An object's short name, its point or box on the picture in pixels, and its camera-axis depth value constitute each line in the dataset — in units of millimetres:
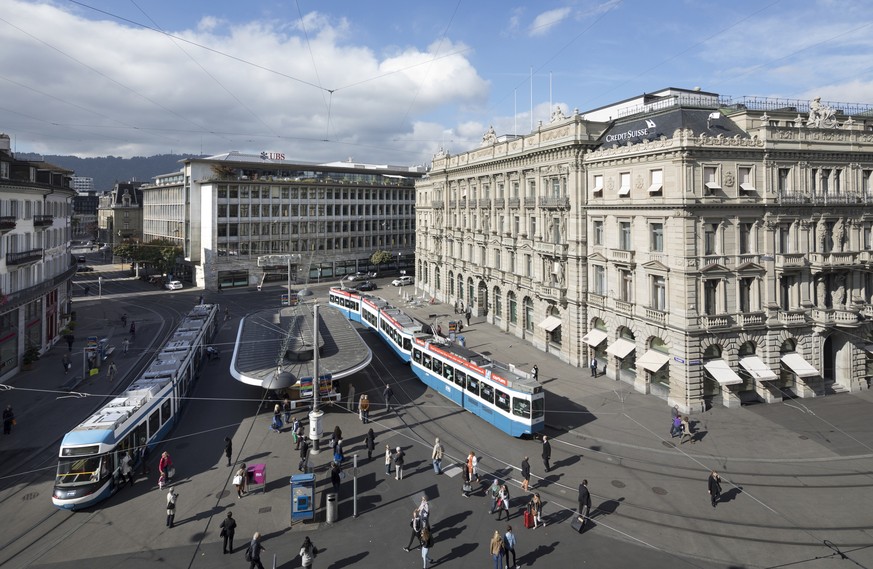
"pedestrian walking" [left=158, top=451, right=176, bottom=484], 25398
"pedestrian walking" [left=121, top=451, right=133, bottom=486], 25016
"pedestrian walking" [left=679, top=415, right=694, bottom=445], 31305
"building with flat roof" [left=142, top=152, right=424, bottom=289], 94938
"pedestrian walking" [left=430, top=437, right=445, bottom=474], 26883
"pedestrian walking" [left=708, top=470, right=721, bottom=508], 23234
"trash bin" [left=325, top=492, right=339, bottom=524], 22531
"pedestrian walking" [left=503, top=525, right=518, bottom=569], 19000
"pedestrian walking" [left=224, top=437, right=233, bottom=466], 27812
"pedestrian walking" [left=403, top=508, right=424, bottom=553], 20297
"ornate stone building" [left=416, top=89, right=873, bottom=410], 35812
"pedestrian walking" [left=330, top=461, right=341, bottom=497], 24938
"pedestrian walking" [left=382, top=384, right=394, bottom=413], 36656
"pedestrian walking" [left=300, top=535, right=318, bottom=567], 18430
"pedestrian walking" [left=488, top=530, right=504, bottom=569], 18453
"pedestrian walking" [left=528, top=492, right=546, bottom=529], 22047
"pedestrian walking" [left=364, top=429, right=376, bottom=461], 29078
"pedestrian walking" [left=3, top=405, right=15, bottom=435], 31391
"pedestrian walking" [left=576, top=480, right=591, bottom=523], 22219
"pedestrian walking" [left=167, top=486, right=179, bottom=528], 21875
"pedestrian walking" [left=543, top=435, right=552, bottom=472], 27109
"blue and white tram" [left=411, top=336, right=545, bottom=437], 30469
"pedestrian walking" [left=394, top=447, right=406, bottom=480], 26547
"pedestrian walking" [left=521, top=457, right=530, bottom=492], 24812
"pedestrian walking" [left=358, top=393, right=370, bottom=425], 34562
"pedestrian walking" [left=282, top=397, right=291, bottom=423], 35588
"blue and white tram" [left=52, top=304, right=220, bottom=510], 23047
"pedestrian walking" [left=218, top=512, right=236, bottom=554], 20141
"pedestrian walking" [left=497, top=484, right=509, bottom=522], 22695
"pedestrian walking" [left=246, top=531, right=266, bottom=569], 18609
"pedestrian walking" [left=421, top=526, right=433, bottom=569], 18906
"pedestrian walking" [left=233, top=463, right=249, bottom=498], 24277
